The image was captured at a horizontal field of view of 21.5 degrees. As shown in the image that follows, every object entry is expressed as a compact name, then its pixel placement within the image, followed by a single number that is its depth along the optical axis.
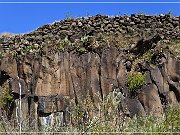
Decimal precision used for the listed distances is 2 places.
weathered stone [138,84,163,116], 15.79
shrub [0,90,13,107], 17.44
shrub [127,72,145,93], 16.52
